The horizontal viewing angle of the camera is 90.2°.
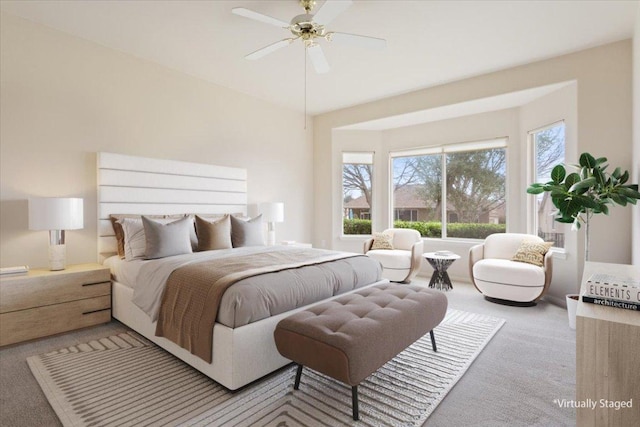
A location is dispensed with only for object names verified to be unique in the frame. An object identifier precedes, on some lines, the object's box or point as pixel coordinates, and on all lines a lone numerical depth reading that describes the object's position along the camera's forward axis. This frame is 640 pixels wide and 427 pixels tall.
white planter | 3.03
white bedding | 2.02
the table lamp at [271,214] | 4.86
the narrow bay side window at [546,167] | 4.21
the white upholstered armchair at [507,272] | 3.60
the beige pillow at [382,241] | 5.05
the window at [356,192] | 6.14
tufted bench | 1.66
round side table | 4.30
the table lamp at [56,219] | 2.85
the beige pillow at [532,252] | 3.82
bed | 1.97
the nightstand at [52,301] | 2.64
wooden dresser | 1.08
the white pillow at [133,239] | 3.13
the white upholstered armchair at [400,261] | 4.57
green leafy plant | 2.83
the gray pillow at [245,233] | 3.85
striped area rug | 1.75
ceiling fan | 2.33
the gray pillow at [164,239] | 3.05
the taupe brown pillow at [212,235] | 3.54
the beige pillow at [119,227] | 3.29
